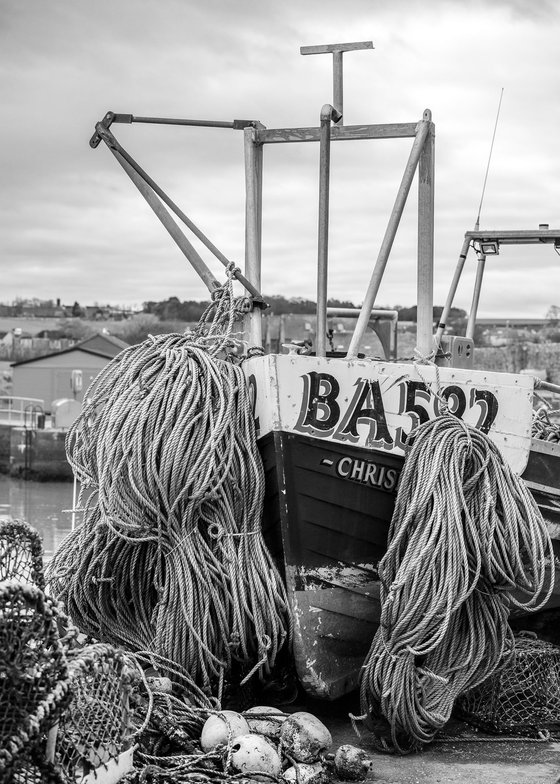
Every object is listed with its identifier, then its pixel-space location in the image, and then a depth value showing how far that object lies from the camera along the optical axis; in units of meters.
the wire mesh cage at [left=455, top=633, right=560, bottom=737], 5.16
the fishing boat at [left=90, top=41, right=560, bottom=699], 5.00
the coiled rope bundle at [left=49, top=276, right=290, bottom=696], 4.86
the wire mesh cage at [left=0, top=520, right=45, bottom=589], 3.93
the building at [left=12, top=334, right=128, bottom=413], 51.94
